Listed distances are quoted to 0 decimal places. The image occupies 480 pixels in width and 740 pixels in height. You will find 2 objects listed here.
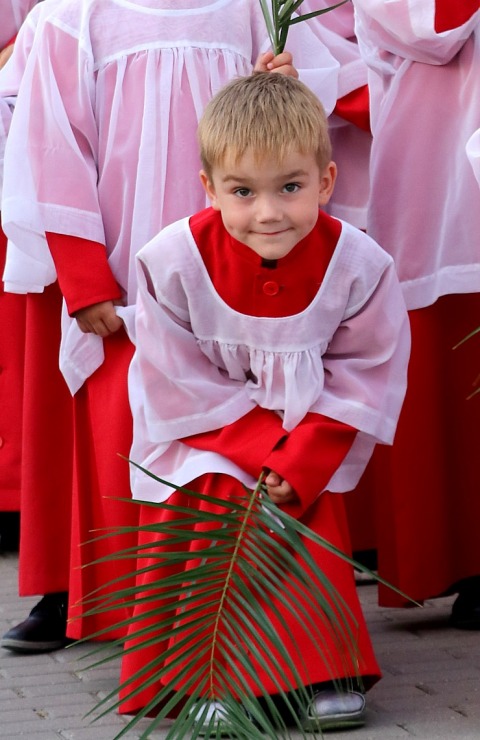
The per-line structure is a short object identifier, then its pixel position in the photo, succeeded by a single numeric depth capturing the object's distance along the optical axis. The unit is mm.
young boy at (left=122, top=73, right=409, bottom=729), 3287
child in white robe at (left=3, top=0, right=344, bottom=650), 3865
